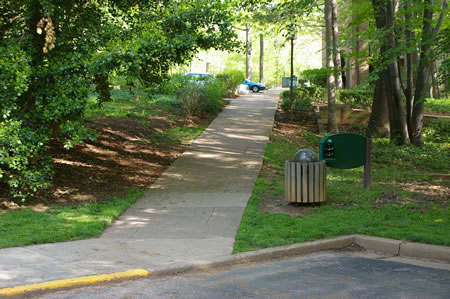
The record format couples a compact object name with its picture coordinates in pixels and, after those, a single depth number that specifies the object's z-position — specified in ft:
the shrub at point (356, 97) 77.20
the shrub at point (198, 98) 68.18
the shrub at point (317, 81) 90.93
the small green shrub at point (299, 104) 72.49
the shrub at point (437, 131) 66.44
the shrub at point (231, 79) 96.32
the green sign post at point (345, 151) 32.27
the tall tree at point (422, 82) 51.62
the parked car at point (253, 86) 130.00
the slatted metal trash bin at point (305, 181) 29.32
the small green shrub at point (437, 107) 78.39
